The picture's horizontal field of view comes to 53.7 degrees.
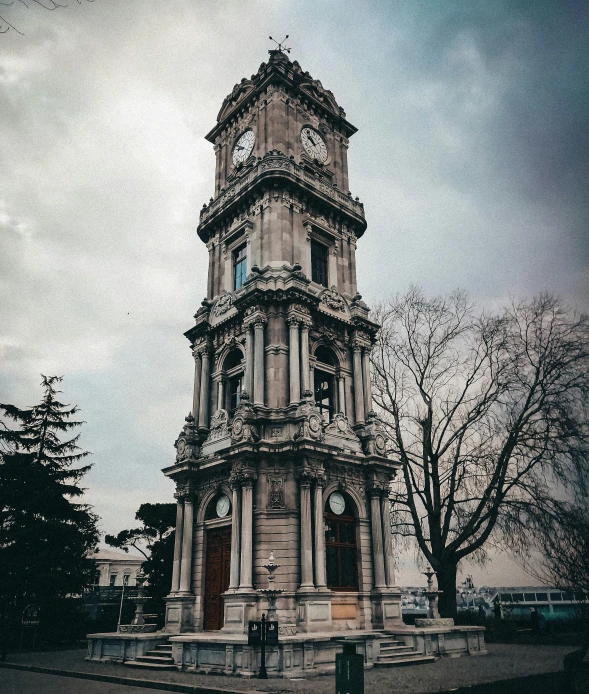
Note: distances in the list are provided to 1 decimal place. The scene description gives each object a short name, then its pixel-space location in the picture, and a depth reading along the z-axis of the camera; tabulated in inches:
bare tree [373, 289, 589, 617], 971.3
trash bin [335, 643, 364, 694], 371.6
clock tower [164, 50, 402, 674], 831.1
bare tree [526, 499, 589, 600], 522.9
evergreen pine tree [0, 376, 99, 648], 1175.6
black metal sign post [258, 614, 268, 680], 634.2
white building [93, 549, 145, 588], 2891.2
